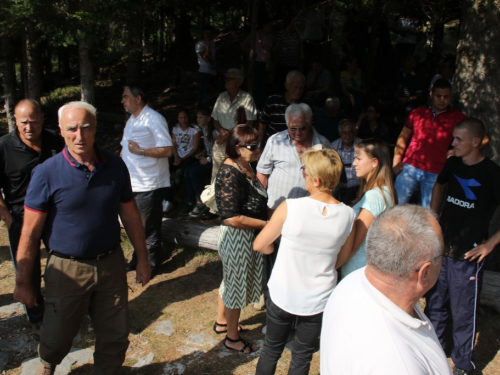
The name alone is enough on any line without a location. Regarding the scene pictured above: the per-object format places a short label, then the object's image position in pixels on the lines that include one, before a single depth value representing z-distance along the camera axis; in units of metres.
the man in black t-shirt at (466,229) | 3.57
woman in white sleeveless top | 2.90
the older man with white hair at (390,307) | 1.55
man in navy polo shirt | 2.99
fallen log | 5.64
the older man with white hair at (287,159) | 4.22
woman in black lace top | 3.62
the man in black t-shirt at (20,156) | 3.78
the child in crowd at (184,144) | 7.03
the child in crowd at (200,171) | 6.79
